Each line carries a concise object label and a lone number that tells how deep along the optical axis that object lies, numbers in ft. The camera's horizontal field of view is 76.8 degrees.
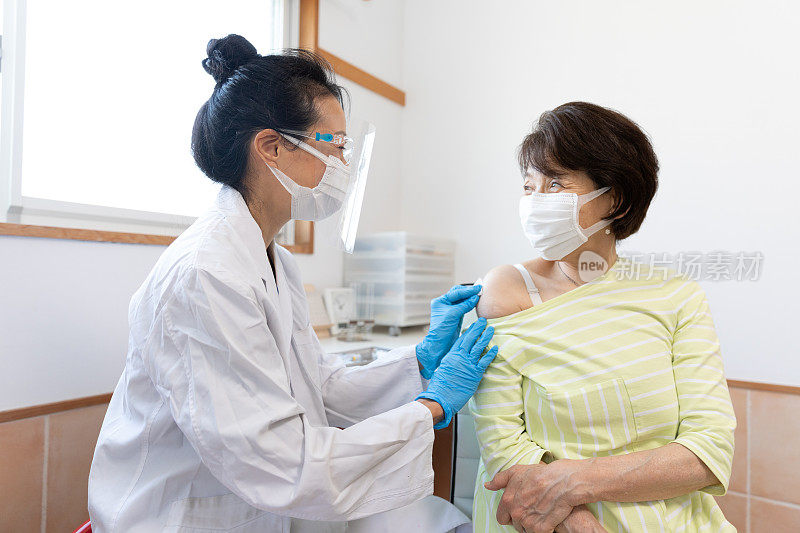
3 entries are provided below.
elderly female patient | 3.21
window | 4.51
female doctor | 2.82
